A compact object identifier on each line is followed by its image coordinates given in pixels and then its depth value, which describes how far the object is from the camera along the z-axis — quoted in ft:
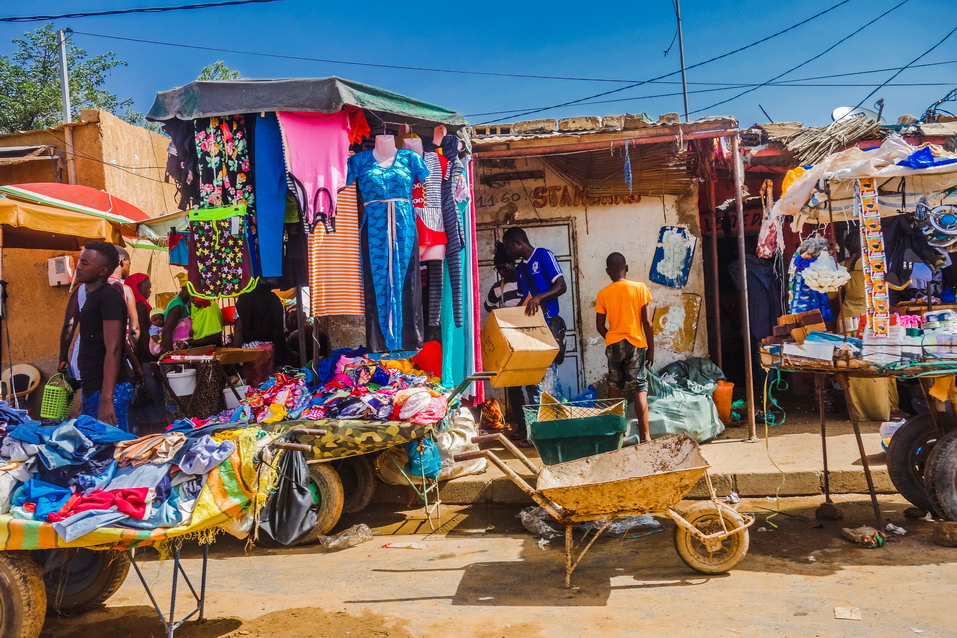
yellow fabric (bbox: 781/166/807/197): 21.62
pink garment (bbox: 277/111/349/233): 19.60
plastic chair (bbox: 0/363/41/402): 33.09
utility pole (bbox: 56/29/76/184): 54.14
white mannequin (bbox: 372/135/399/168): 20.90
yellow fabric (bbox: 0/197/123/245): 21.79
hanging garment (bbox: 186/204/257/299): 20.20
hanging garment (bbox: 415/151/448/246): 21.85
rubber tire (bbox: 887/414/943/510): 18.54
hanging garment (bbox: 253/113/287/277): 19.95
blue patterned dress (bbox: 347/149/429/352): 20.85
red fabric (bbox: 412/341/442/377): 23.52
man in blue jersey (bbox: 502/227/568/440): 26.78
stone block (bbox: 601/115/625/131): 27.22
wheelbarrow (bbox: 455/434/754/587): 14.89
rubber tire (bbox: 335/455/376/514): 22.06
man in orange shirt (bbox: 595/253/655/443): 23.11
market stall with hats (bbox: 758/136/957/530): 16.71
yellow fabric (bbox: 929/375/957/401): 17.46
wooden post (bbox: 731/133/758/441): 25.54
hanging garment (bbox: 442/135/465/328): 22.30
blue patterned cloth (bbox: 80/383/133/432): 23.20
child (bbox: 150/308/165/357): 27.25
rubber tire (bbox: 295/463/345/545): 19.54
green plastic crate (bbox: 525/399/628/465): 18.98
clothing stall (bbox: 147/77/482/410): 19.57
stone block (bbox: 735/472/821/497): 21.35
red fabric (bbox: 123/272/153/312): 28.27
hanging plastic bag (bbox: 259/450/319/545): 16.93
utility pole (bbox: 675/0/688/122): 51.47
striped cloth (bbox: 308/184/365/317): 20.22
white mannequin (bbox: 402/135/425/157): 21.97
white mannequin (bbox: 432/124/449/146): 22.63
